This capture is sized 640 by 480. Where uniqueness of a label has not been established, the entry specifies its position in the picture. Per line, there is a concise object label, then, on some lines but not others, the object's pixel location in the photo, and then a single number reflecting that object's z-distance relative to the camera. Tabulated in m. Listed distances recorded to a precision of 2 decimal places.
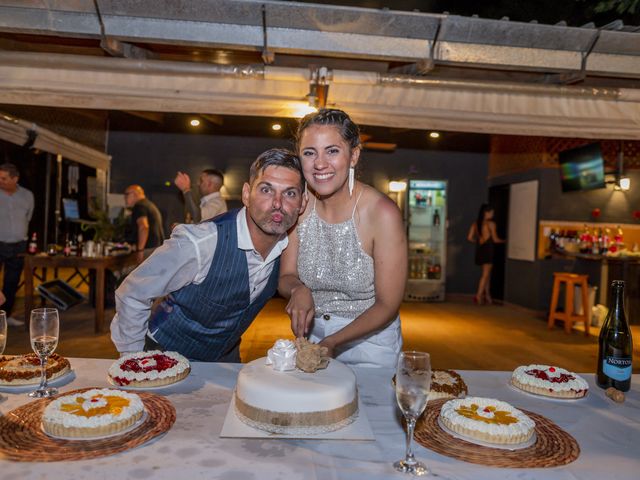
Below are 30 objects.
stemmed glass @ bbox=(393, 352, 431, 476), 1.17
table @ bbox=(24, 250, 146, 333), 6.19
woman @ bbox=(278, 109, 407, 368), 2.05
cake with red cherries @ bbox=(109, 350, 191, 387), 1.66
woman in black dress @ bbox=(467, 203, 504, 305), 9.81
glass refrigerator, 10.48
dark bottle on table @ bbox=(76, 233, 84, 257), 6.73
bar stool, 7.19
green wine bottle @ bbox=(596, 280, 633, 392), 1.84
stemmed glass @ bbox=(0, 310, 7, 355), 1.73
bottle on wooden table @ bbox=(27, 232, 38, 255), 6.68
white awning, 2.81
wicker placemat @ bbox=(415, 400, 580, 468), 1.22
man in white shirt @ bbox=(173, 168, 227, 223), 6.06
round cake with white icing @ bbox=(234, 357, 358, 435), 1.33
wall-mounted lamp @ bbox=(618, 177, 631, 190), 8.85
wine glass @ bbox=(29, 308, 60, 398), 1.61
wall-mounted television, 8.37
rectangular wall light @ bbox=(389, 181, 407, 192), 10.77
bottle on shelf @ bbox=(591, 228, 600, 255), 8.27
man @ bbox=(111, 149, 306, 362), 1.98
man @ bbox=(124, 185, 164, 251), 7.88
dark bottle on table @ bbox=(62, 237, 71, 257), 6.58
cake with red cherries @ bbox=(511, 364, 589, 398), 1.72
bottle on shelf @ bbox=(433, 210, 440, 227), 10.81
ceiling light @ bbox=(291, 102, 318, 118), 2.92
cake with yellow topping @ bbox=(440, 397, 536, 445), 1.31
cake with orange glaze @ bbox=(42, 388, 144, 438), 1.26
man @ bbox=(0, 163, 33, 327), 6.36
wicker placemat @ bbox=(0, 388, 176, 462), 1.16
